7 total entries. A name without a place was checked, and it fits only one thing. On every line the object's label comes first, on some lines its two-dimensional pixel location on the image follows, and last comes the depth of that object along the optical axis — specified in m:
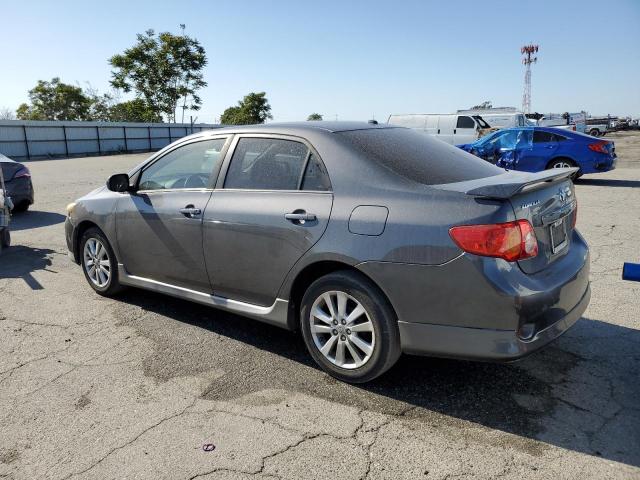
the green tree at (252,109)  60.25
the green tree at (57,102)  51.88
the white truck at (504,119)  23.44
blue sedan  13.07
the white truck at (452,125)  22.33
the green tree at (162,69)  45.25
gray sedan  2.77
